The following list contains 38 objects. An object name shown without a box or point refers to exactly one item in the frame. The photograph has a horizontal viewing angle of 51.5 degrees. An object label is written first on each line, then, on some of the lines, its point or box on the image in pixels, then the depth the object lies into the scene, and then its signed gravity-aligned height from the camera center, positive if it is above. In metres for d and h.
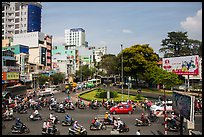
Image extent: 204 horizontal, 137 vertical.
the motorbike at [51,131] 14.34 -4.08
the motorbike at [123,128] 15.35 -4.11
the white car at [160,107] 22.27 -3.73
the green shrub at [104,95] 31.92 -3.47
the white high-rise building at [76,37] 186.80 +31.70
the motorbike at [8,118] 19.04 -4.17
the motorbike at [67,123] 17.02 -4.11
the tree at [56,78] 57.00 -1.65
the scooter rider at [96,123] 15.80 -3.83
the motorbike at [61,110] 22.65 -4.09
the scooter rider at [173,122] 15.53 -3.67
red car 22.19 -3.90
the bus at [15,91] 29.88 -2.87
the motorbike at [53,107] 23.94 -3.99
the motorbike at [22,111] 22.31 -4.16
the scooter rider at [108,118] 17.31 -3.78
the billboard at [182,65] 37.03 +1.46
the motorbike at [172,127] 15.47 -4.02
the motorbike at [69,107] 24.42 -4.07
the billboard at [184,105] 11.80 -1.97
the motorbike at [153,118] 18.62 -4.04
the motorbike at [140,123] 17.10 -4.12
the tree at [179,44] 64.92 +8.68
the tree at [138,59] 46.13 +2.87
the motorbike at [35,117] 19.06 -4.16
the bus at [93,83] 55.28 -3.02
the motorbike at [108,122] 17.30 -4.10
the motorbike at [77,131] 14.15 -4.01
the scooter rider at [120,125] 15.34 -3.84
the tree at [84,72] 74.56 -0.03
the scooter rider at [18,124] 15.20 -3.81
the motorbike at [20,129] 15.13 -4.16
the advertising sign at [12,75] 38.94 -0.66
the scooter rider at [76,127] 14.24 -3.72
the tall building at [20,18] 80.94 +21.22
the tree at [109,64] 73.53 +2.77
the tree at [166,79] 24.80 -0.80
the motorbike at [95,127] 15.83 -4.12
